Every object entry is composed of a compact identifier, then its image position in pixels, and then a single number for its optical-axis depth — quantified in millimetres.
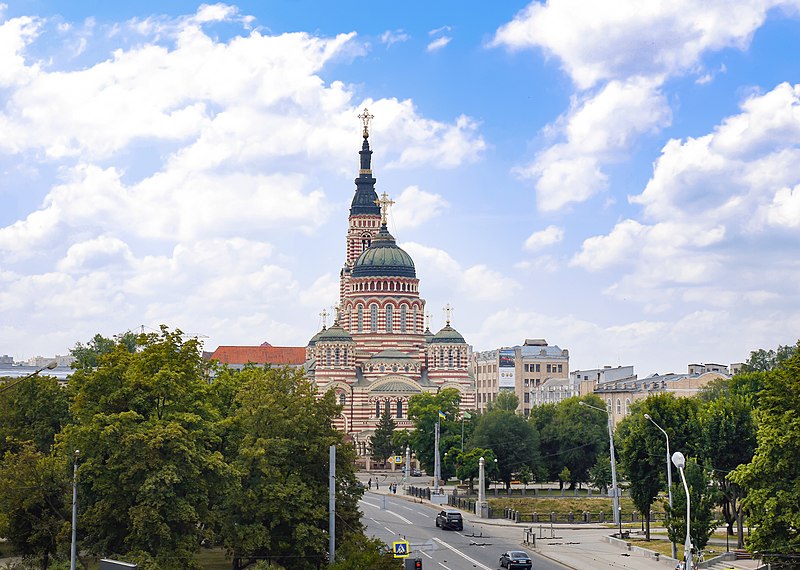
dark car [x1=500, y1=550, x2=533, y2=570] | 60344
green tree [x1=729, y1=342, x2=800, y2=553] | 54156
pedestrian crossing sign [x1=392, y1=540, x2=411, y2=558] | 54022
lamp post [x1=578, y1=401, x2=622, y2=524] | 84312
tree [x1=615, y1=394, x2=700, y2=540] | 75812
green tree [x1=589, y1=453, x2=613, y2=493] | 110000
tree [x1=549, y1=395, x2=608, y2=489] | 115812
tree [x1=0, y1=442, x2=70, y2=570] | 56000
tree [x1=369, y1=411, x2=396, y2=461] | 154625
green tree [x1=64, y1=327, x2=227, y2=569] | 49906
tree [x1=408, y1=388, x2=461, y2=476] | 128375
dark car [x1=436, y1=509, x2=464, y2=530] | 82562
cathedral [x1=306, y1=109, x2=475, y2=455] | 167125
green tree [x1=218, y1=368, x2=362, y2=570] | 53656
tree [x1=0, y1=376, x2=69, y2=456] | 70875
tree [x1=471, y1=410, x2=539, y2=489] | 112438
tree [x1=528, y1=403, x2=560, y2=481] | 115012
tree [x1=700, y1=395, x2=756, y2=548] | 74500
